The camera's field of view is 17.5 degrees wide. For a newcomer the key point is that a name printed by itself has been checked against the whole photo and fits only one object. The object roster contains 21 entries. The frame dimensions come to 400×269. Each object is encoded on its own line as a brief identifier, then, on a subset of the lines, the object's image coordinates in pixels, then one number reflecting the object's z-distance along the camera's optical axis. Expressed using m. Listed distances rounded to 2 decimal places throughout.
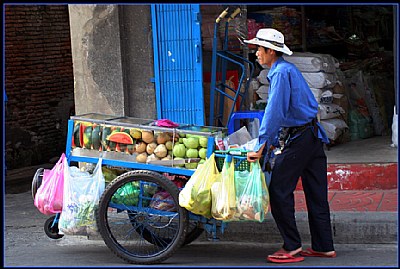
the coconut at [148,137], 10.34
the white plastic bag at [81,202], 10.24
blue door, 12.95
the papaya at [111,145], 10.49
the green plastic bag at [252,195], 9.61
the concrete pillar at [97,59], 13.21
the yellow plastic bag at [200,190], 9.68
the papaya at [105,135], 10.50
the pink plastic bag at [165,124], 10.40
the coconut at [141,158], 10.30
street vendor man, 9.73
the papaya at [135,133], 10.37
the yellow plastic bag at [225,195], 9.62
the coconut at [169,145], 10.30
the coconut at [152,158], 10.27
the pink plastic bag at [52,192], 10.38
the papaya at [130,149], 10.41
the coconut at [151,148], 10.32
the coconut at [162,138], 10.32
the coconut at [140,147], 10.35
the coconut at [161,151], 10.24
